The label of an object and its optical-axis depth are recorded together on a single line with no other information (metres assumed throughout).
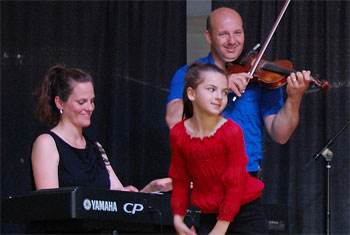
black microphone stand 8.72
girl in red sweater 4.66
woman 6.13
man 6.09
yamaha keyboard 5.35
